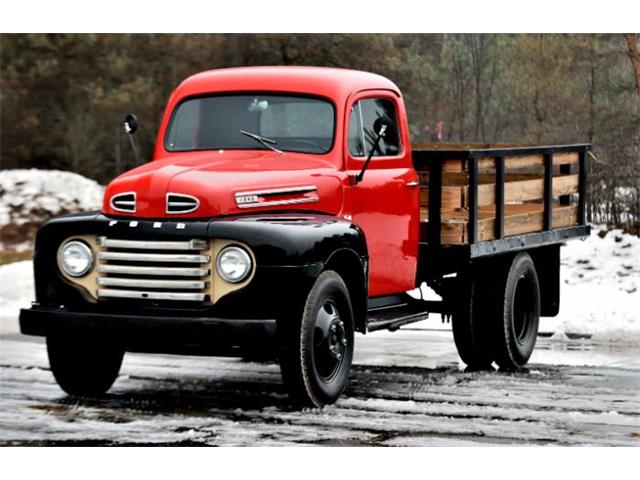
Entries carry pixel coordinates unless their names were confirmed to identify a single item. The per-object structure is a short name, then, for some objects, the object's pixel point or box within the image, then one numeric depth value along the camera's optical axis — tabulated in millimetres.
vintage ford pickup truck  8617
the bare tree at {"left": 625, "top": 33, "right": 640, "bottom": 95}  18422
